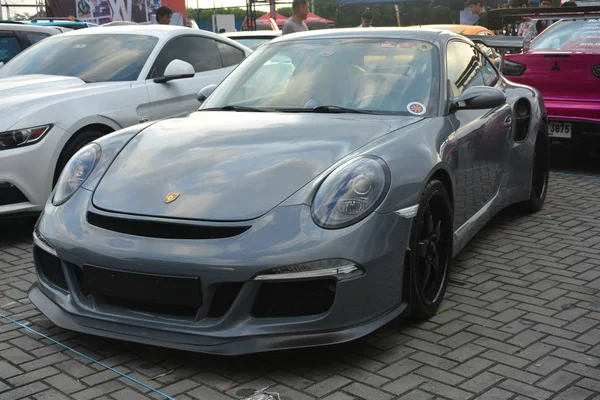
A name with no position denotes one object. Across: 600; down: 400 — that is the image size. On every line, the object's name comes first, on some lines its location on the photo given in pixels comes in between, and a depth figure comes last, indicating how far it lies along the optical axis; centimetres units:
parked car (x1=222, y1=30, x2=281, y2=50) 1073
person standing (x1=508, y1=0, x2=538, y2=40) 910
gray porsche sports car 339
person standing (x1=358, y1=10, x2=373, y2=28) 1514
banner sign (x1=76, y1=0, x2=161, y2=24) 1839
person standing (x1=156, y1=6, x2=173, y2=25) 1204
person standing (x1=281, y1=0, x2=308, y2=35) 1141
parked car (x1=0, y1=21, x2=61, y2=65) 891
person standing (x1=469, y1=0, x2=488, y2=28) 1427
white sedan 564
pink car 798
